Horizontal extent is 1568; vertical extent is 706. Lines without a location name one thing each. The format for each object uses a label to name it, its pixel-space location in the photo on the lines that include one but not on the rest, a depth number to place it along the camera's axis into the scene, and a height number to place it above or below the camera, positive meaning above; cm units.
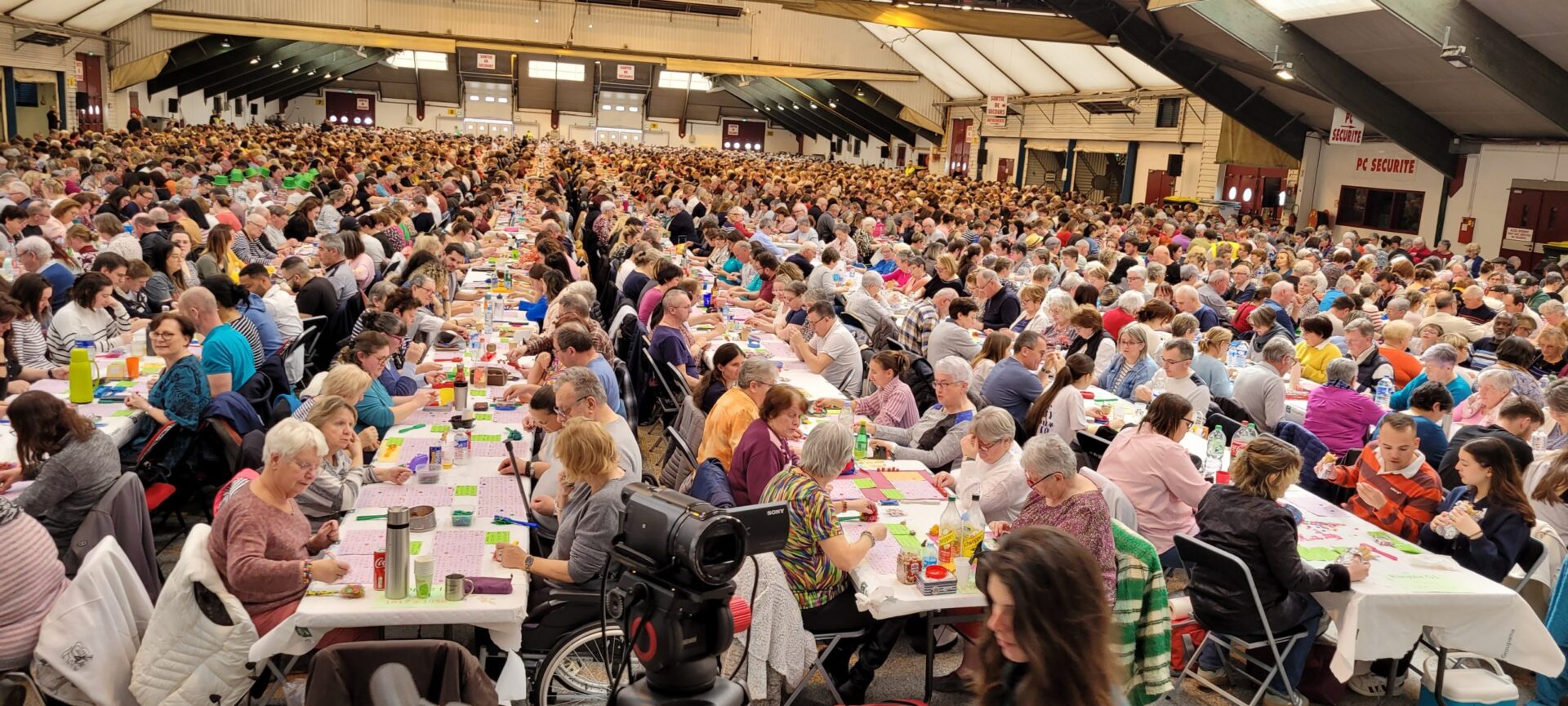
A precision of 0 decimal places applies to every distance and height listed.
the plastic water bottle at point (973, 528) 438 -120
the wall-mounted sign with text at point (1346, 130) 1794 +185
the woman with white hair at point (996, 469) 486 -108
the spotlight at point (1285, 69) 1570 +240
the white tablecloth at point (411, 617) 361 -140
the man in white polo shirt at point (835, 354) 780 -98
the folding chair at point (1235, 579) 427 -131
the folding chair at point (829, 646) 412 -164
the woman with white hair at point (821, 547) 413 -123
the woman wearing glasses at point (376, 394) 578 -108
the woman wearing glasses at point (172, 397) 563 -113
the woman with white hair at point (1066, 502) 400 -100
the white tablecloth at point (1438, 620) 436 -145
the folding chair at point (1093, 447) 591 -116
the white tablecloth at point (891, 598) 405 -138
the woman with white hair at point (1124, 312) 906 -65
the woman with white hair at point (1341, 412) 647 -97
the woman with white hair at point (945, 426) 579 -108
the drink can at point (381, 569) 378 -129
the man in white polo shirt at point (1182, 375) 665 -85
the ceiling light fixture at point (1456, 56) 1265 +220
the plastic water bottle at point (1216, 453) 587 -114
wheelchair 409 -162
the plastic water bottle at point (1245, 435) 588 -105
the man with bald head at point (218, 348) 611 -94
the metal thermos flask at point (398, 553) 363 -120
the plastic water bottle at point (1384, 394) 735 -96
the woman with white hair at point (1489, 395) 642 -82
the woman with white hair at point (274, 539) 372 -122
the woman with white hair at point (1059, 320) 854 -71
